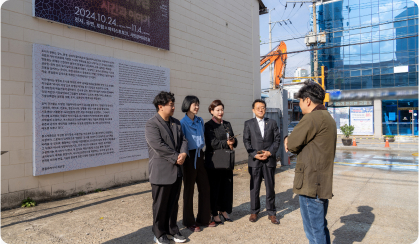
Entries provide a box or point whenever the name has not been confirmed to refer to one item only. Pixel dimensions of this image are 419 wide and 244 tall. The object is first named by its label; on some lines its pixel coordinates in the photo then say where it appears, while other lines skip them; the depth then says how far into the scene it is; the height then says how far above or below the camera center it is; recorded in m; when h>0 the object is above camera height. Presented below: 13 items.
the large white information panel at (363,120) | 24.34 +0.17
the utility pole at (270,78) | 28.31 +4.79
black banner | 5.23 +2.33
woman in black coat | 4.21 -0.74
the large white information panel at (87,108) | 4.98 +0.34
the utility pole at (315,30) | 22.93 +7.65
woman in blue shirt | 3.94 -0.69
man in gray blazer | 3.39 -0.51
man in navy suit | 4.34 -0.47
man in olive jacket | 2.64 -0.42
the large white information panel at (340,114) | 25.50 +0.70
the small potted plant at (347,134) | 17.52 -0.77
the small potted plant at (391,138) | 20.14 -1.23
